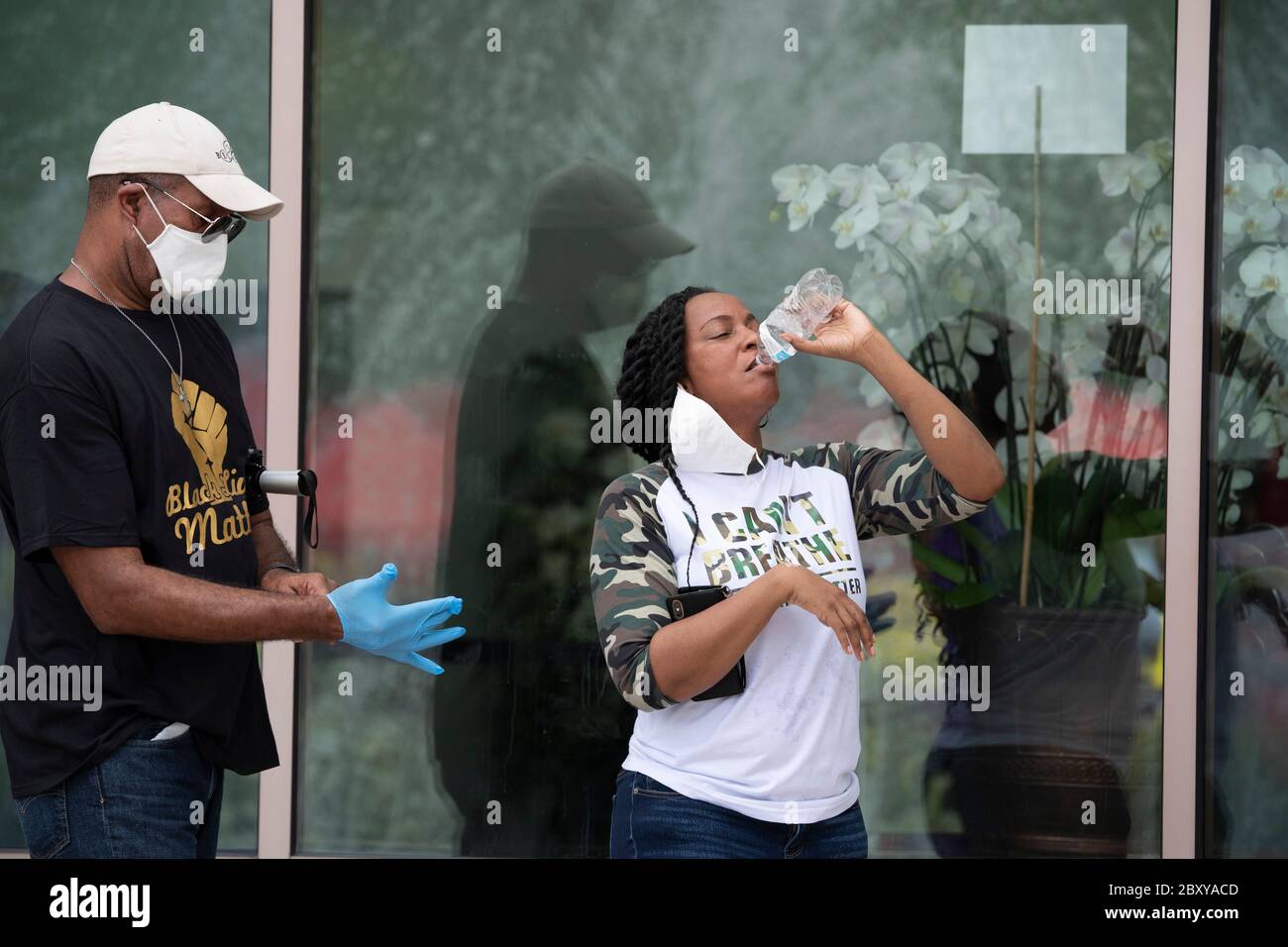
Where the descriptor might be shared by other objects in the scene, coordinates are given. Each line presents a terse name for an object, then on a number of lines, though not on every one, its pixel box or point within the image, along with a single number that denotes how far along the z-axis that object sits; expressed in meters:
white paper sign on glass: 3.78
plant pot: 3.78
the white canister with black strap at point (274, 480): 2.35
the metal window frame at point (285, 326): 3.79
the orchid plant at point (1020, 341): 3.78
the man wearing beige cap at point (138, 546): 1.96
